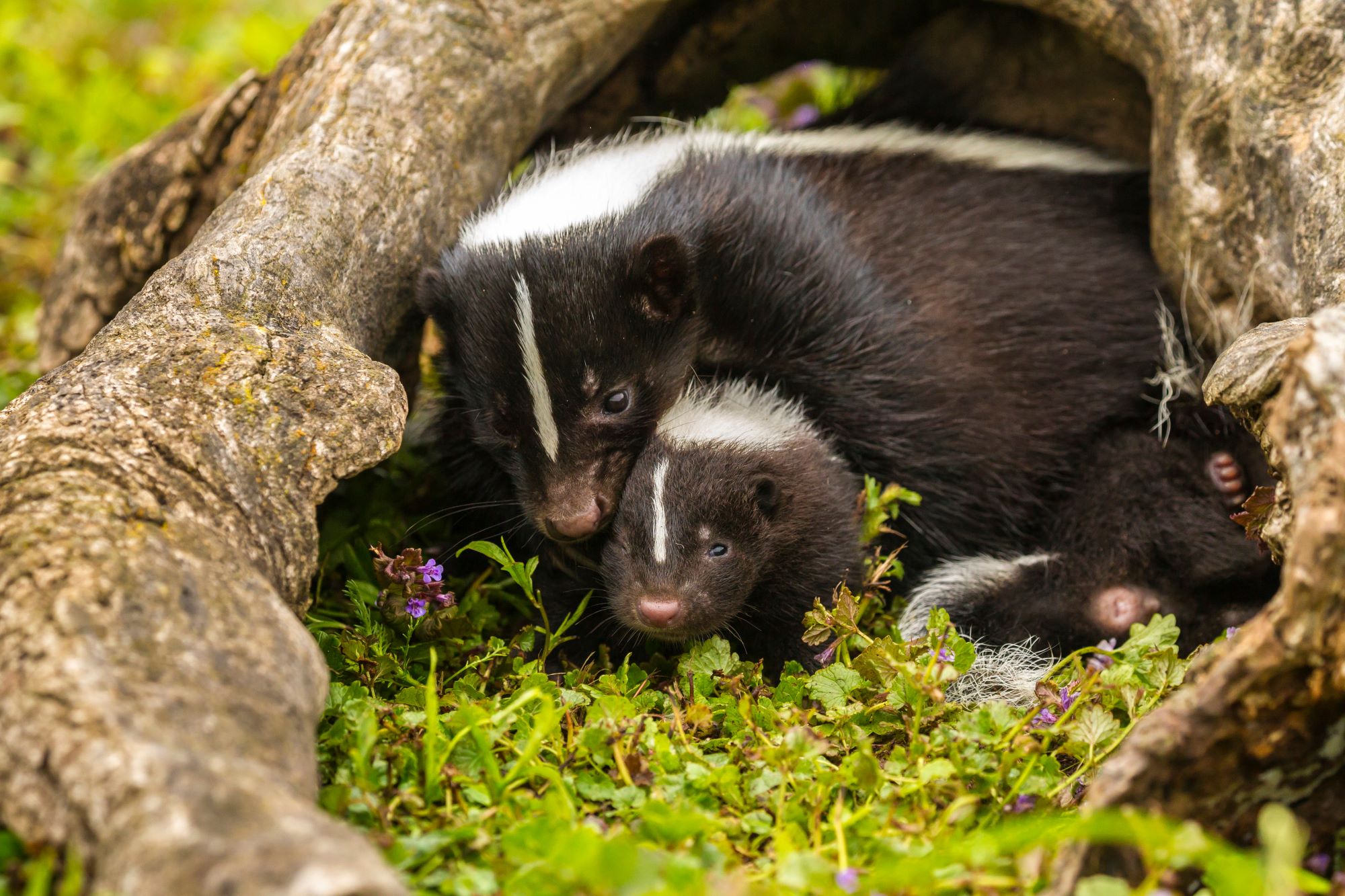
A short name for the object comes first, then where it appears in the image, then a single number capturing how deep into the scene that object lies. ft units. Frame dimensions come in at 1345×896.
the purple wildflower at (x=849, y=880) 14.88
